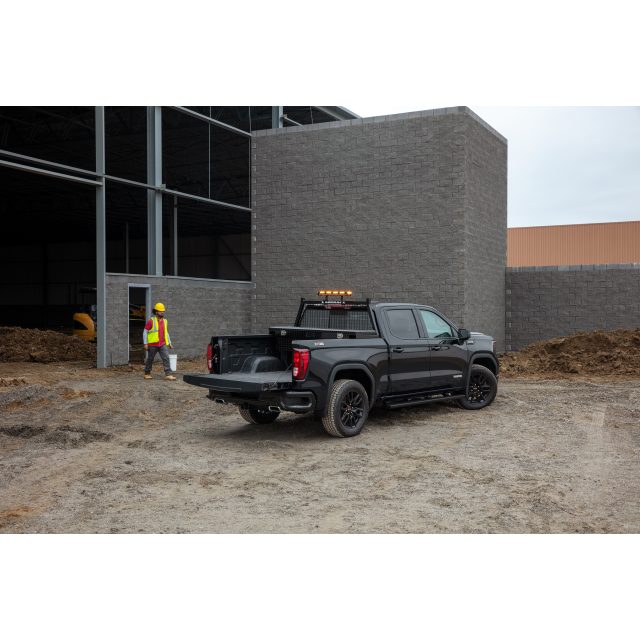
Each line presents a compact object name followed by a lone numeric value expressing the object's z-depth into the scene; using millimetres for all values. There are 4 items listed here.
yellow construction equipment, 24547
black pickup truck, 9211
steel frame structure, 17848
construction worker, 15852
